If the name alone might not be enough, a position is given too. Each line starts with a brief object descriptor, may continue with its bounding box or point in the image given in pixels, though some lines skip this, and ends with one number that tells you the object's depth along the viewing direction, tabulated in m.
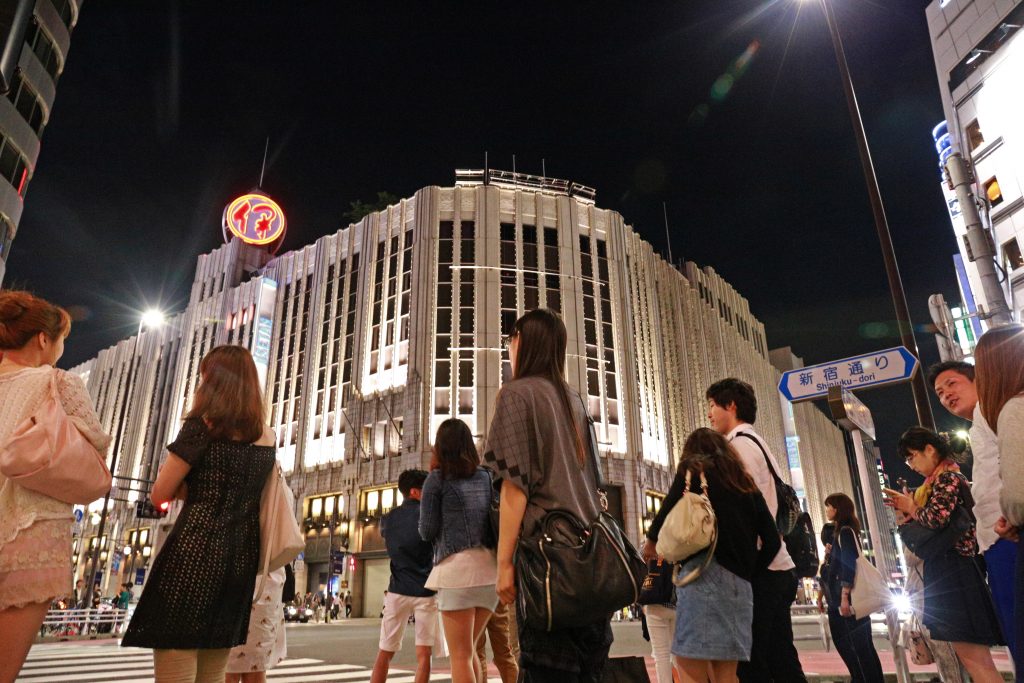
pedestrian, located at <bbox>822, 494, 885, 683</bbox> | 5.16
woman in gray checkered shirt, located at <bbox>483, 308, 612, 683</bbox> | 2.22
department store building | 35.38
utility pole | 19.23
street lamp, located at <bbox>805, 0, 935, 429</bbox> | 8.77
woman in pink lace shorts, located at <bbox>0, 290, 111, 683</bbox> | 2.38
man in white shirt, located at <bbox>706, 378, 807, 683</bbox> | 3.53
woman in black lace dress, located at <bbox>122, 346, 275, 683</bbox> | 2.39
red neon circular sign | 52.91
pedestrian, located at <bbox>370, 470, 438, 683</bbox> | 4.93
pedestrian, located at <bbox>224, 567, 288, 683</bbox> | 3.42
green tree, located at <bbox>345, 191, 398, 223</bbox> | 45.53
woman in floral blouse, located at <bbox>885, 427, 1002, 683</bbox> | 3.84
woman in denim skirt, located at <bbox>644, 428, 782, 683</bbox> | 3.20
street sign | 6.11
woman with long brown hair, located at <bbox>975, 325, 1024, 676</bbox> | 2.37
